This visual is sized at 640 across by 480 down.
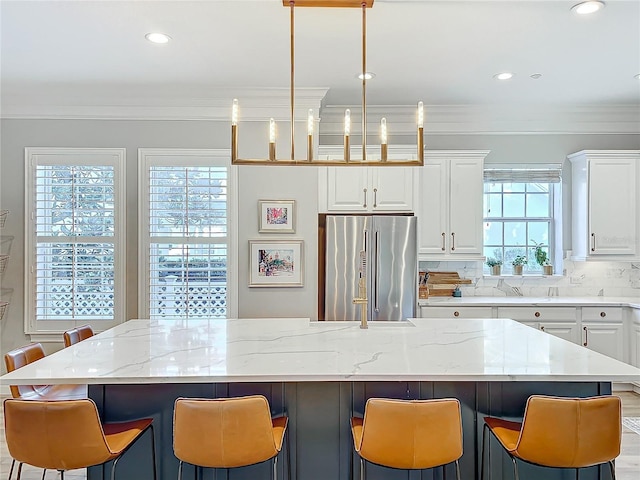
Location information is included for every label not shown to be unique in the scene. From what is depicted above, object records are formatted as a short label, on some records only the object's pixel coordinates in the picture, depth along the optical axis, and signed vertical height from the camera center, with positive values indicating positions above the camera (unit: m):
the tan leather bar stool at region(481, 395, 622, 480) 1.90 -0.73
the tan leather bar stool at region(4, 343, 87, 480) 2.52 -0.80
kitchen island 2.06 -0.56
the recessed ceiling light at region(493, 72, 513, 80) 3.89 +1.28
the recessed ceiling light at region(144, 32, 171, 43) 3.14 +1.28
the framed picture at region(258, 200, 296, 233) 4.45 +0.21
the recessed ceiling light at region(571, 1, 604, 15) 2.71 +1.28
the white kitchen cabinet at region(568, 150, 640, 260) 4.74 +0.34
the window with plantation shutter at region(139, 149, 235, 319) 4.46 +0.08
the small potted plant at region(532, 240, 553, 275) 5.09 -0.19
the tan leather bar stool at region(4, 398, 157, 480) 1.88 -0.74
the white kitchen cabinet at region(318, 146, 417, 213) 4.58 +0.45
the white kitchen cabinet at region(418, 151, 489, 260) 4.75 +0.28
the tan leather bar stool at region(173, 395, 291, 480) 1.90 -0.73
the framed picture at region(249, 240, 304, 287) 4.46 -0.23
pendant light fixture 2.60 +0.53
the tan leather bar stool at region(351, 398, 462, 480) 1.89 -0.73
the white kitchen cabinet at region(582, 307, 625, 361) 4.52 -0.82
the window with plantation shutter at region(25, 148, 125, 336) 4.45 +0.01
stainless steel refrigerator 4.35 -0.24
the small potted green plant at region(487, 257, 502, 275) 5.09 -0.26
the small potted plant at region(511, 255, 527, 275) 5.09 -0.24
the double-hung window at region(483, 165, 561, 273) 5.23 +0.22
